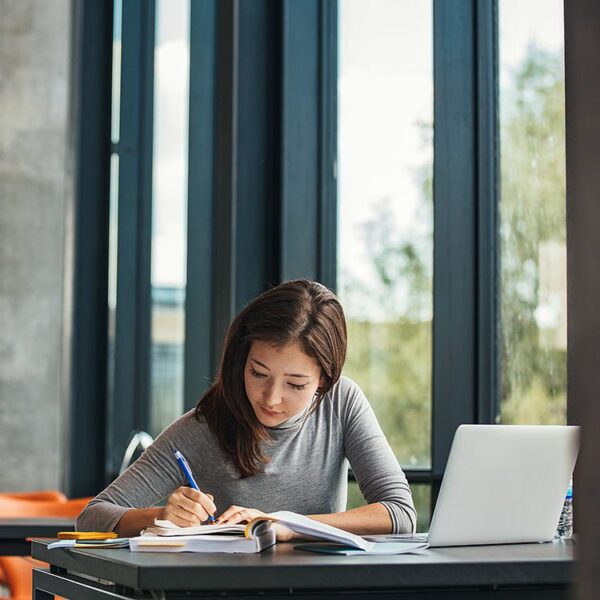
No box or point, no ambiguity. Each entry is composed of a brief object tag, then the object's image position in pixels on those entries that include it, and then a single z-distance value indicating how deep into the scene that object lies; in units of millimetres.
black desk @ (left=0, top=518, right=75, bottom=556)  2752
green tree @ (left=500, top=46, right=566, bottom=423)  3242
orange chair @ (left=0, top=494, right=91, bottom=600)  3412
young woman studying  2305
